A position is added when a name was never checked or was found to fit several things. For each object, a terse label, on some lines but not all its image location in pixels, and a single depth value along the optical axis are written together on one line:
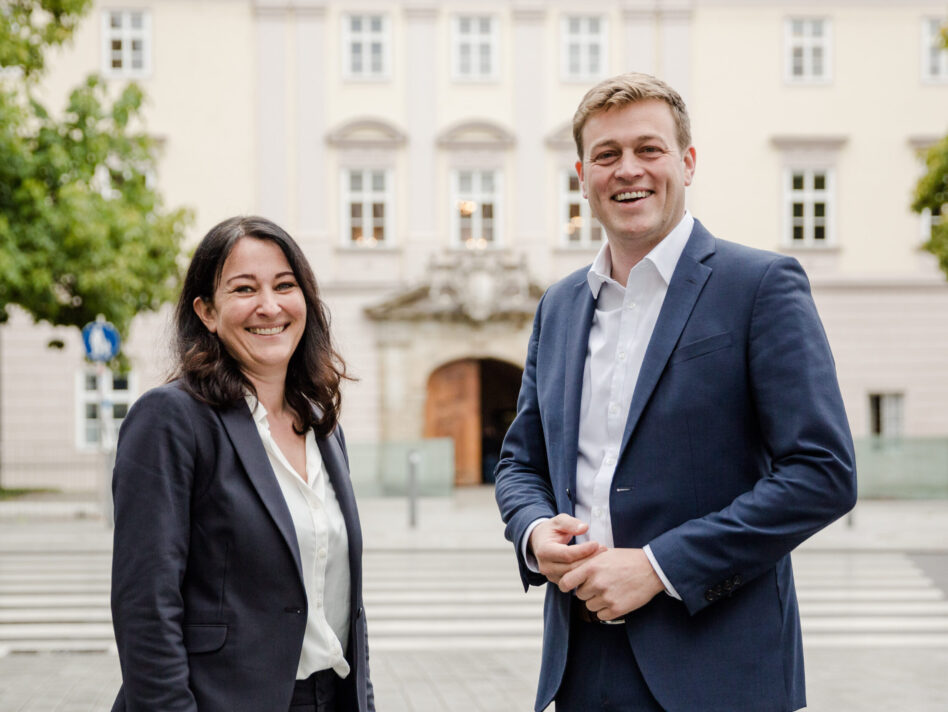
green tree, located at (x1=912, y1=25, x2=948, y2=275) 16.47
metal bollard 16.52
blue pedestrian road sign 15.39
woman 2.44
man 2.32
